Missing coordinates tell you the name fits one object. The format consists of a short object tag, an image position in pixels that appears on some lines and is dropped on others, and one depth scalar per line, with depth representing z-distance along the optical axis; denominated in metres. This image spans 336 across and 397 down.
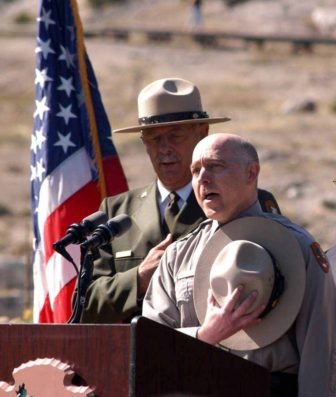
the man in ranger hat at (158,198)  11.18
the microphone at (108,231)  9.50
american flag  14.20
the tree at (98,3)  135.37
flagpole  14.51
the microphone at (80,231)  9.56
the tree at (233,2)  131.37
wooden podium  8.34
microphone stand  9.56
